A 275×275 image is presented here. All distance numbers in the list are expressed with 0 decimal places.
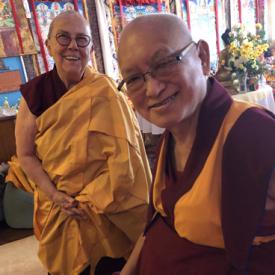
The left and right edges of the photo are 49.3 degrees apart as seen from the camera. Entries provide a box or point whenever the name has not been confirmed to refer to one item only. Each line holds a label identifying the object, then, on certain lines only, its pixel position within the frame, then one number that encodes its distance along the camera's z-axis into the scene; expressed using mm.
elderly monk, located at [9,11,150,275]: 1195
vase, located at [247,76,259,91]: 2660
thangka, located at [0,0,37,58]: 3062
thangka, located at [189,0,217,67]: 4129
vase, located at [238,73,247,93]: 2621
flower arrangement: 2570
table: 2502
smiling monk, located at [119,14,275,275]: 586
